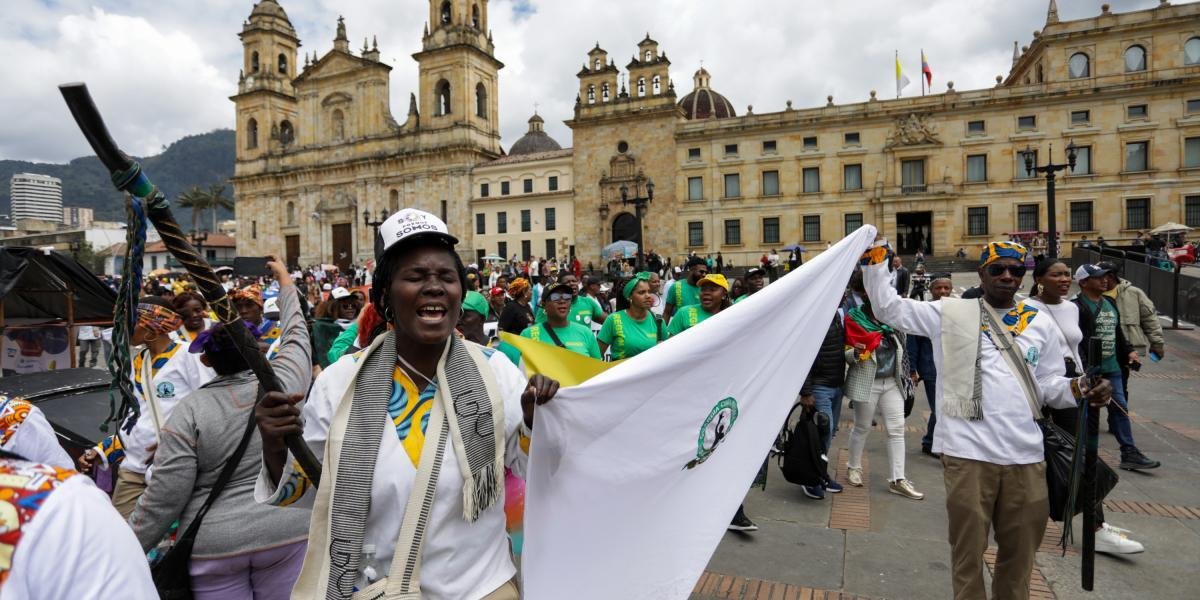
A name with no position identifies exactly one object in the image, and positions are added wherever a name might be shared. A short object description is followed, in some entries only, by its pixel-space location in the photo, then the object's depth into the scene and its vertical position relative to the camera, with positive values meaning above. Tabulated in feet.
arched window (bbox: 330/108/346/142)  178.29 +48.18
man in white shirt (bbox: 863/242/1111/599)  11.04 -2.44
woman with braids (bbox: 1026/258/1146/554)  12.53 -0.50
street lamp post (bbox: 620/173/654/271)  62.90 +9.31
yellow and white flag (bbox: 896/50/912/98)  132.84 +42.83
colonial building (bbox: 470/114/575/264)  149.07 +20.84
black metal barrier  50.60 -0.59
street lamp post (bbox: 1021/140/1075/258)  51.57 +6.48
